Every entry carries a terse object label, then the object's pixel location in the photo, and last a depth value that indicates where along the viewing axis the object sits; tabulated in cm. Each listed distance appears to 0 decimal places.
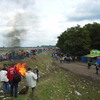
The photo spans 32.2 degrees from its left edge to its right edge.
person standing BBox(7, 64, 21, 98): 1105
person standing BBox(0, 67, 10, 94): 1198
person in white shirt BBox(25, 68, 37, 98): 1133
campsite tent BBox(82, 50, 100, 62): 4412
